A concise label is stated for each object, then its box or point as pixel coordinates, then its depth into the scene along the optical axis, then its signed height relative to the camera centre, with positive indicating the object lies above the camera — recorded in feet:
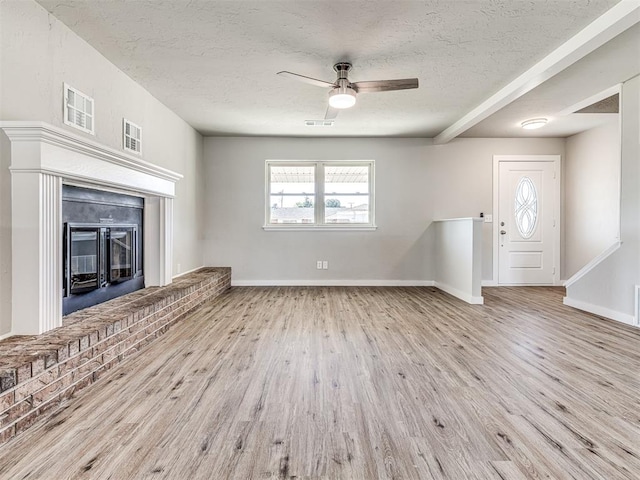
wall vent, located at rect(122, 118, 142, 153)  10.65 +3.27
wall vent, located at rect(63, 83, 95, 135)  8.16 +3.21
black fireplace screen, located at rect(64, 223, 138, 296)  8.16 -0.56
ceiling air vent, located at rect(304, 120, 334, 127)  15.52 +5.39
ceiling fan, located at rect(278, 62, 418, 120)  9.27 +4.31
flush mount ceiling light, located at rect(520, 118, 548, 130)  15.32 +5.39
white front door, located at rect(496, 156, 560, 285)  18.52 +0.86
